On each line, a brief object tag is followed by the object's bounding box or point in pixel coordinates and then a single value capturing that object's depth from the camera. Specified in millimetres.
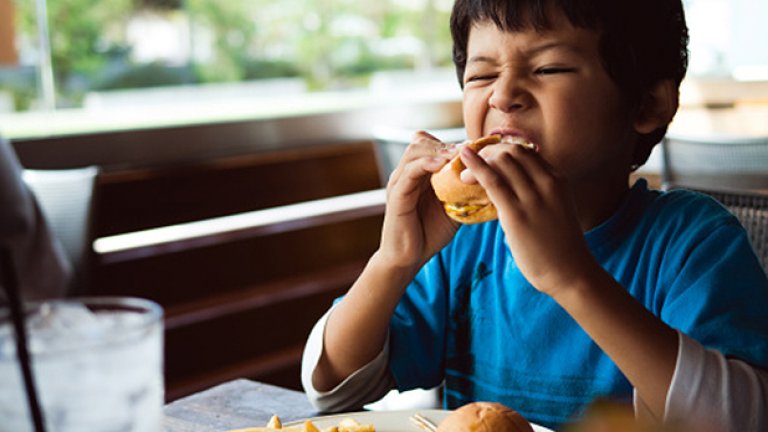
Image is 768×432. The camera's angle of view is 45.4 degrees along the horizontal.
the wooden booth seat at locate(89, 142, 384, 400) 3848
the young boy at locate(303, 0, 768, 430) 1042
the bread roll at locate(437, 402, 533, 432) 852
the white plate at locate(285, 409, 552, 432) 1021
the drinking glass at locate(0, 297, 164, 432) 605
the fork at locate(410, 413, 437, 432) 1011
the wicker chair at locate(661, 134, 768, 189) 2838
